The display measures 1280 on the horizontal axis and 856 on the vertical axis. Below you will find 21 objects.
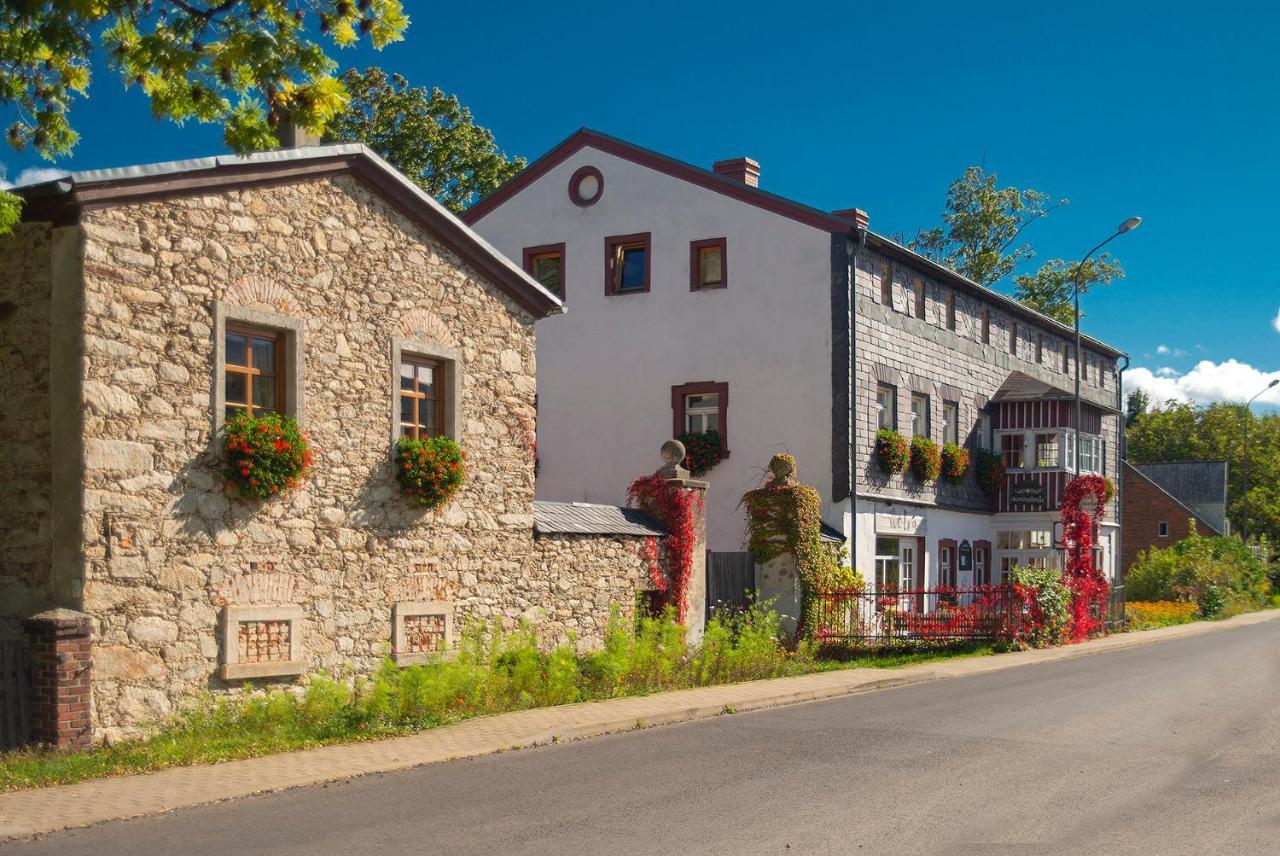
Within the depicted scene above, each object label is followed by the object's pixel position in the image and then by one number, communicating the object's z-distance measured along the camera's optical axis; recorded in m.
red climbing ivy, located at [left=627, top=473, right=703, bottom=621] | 21.02
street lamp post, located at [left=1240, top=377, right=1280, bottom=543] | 56.23
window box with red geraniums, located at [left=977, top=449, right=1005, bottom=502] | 36.44
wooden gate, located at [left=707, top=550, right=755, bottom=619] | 23.39
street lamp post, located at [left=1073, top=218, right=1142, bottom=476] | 34.59
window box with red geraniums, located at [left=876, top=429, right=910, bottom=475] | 30.53
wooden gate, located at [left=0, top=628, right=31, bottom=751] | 11.88
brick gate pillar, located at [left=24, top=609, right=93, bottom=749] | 12.07
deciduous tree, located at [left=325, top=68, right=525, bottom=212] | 42.16
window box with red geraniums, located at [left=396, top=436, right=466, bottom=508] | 16.41
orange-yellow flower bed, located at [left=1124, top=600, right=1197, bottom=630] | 35.87
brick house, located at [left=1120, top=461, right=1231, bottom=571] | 64.75
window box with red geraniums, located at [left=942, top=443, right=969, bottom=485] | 34.00
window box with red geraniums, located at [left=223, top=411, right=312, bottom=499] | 14.22
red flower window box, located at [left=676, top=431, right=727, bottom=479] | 29.77
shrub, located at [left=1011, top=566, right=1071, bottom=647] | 27.31
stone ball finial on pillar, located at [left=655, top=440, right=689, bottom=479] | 21.50
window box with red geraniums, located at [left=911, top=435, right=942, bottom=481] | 32.31
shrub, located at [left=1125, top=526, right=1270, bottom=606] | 43.94
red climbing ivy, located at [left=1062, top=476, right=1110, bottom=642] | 31.55
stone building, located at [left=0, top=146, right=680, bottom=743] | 12.96
